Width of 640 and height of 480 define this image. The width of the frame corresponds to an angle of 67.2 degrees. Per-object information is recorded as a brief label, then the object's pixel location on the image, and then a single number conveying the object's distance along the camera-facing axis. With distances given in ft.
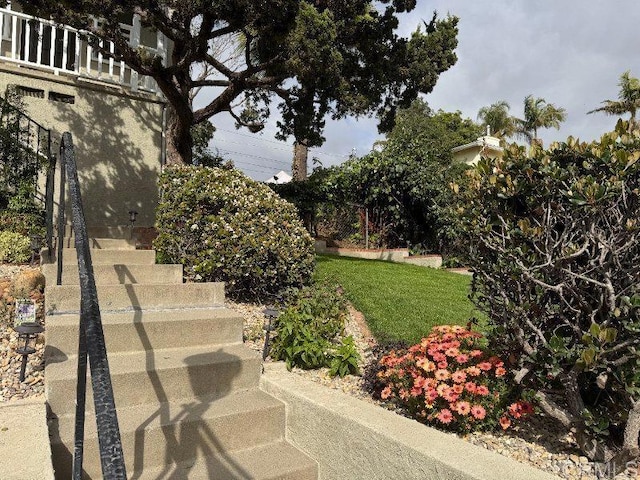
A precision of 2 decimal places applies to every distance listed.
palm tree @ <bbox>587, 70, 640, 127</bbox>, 94.11
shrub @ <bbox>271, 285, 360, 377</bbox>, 10.73
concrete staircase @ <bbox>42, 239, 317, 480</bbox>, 8.02
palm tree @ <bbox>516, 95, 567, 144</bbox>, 110.58
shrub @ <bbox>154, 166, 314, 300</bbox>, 14.15
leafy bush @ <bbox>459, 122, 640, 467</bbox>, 6.74
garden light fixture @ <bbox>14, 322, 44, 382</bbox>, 8.60
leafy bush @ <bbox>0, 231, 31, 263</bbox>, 15.44
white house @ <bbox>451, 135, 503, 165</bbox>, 67.36
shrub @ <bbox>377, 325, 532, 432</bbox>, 7.89
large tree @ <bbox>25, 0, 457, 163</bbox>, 20.54
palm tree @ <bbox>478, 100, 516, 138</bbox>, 108.99
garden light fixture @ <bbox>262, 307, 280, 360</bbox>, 11.31
